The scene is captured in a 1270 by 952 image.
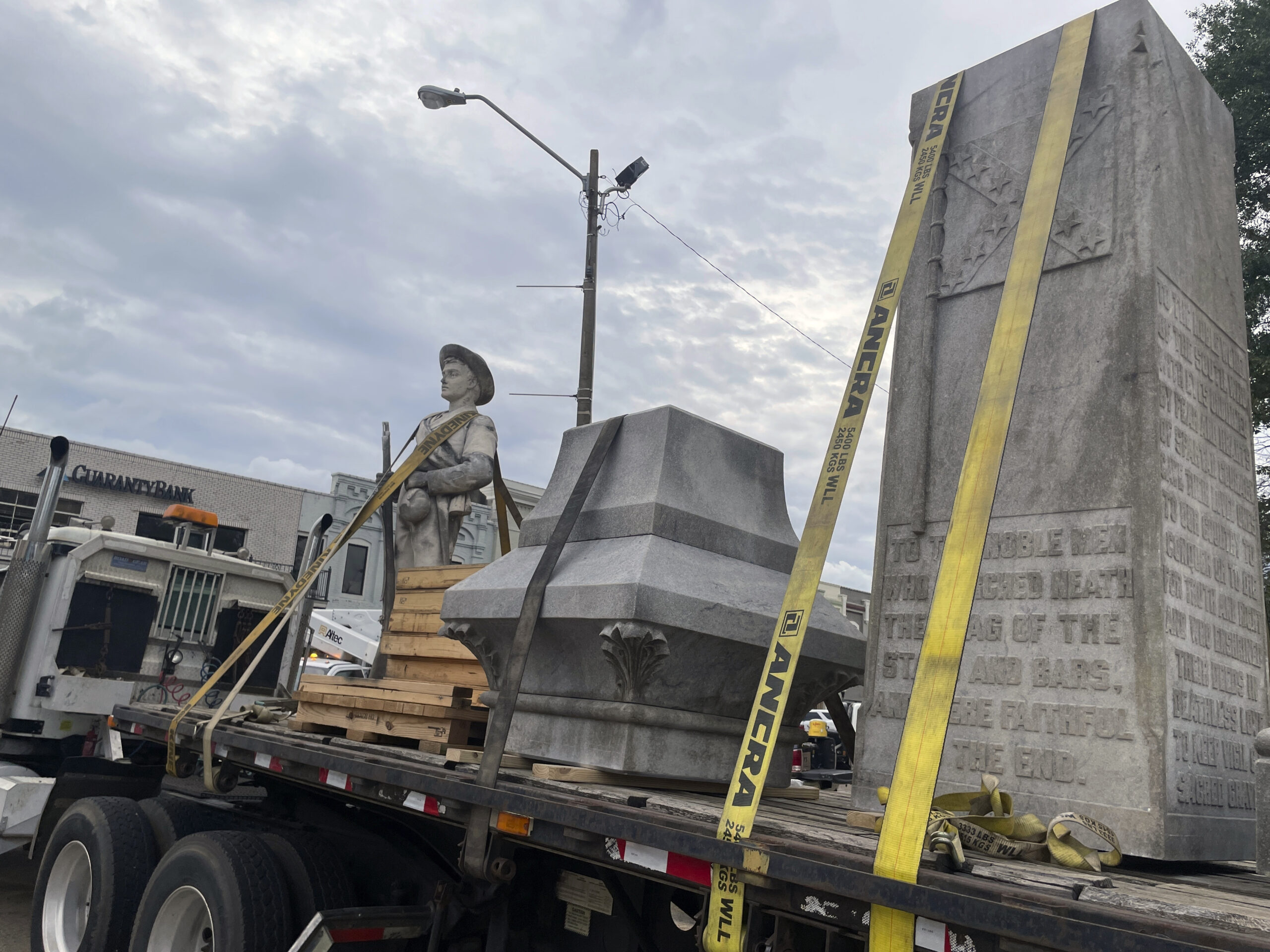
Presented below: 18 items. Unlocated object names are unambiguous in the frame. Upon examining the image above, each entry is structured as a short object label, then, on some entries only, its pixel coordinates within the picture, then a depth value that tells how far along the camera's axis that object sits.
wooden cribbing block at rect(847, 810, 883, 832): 3.19
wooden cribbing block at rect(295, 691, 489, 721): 4.97
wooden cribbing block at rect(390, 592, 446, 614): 6.25
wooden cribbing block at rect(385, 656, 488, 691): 5.64
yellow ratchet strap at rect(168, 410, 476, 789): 5.74
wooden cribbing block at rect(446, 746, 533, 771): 4.41
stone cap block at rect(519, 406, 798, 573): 4.52
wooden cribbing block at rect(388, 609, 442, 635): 6.18
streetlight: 11.84
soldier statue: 8.12
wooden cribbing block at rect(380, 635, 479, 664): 5.80
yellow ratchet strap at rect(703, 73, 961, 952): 2.64
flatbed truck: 2.21
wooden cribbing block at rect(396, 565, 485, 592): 6.12
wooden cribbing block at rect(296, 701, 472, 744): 4.96
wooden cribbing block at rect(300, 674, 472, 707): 5.05
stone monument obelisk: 3.59
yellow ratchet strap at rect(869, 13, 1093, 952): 2.30
